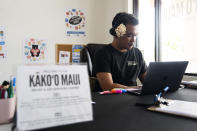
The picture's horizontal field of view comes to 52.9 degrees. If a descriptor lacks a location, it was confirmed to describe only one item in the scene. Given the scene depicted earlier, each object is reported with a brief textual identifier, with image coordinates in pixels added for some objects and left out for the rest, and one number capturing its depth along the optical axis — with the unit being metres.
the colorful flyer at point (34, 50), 2.59
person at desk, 1.65
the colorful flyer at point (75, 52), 2.93
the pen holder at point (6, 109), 0.70
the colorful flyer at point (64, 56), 2.85
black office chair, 1.91
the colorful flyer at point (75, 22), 2.88
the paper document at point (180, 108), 0.69
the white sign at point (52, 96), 0.50
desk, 0.56
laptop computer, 1.00
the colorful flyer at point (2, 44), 2.44
